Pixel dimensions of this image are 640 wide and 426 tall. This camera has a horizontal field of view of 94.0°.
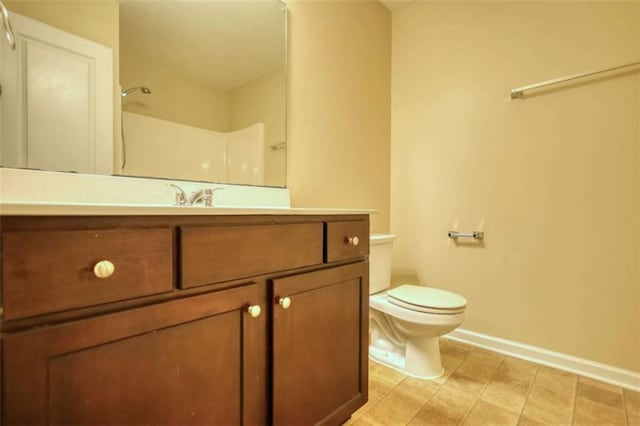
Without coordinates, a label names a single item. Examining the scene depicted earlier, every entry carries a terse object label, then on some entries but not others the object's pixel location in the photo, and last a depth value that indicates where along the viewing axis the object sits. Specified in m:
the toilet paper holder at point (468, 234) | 1.89
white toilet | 1.44
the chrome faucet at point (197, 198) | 1.11
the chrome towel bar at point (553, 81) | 1.47
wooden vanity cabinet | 0.50
